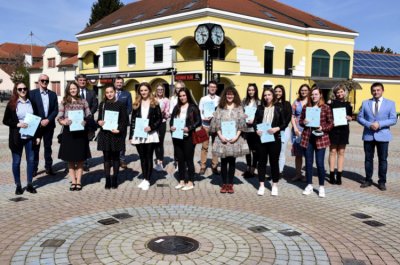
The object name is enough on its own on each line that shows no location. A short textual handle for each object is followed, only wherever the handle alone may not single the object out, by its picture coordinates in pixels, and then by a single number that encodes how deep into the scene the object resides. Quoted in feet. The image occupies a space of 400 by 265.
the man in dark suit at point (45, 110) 25.71
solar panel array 129.59
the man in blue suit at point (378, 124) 24.98
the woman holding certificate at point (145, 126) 23.76
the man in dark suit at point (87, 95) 28.40
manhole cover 14.66
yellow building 99.04
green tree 184.14
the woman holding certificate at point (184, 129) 24.09
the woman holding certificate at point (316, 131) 23.36
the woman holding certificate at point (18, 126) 22.11
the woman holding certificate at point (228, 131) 22.99
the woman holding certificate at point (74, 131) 23.15
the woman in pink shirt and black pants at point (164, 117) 29.73
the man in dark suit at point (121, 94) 29.53
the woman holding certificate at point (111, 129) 23.59
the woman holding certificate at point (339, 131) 25.37
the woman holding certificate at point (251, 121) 25.29
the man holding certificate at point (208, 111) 28.12
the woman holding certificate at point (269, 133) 22.85
